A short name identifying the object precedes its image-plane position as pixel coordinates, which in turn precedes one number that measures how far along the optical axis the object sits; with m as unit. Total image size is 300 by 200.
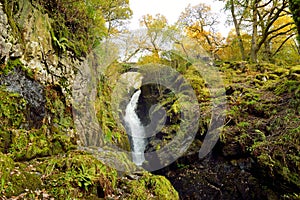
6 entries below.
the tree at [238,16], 12.33
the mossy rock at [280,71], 9.61
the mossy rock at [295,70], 7.01
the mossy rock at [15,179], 2.24
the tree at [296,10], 5.28
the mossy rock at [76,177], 2.64
